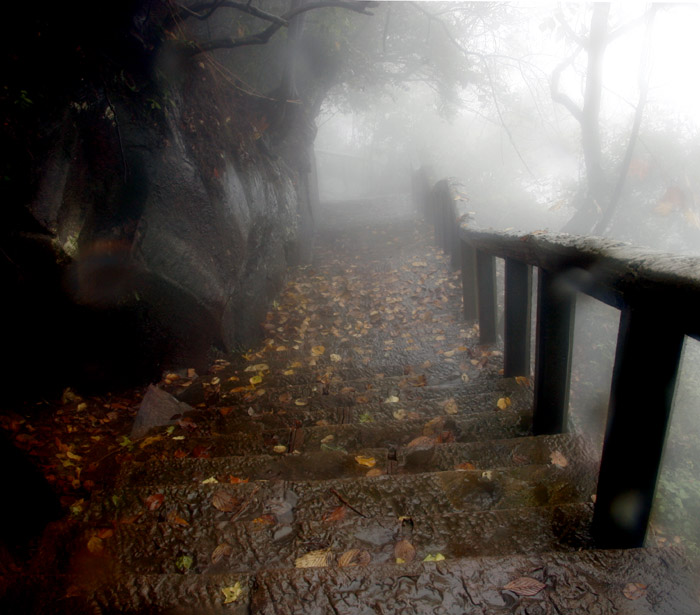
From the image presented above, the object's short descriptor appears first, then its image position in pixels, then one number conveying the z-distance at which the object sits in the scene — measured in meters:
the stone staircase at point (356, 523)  1.25
